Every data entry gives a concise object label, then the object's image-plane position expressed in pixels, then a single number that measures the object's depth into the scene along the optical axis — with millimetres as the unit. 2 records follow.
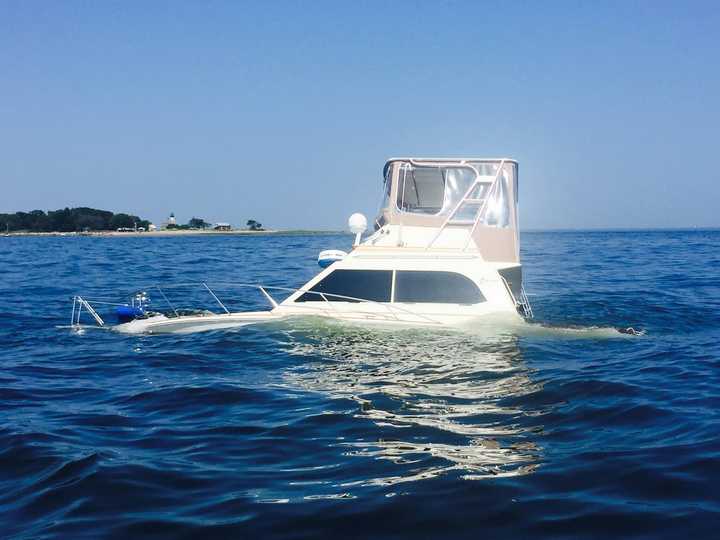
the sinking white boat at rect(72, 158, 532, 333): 11492
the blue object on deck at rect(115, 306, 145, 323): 13430
